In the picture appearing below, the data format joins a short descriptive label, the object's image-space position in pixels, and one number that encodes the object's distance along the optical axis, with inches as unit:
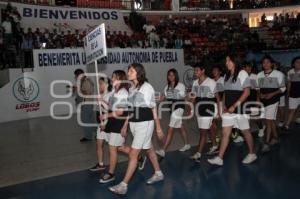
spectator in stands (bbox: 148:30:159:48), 739.9
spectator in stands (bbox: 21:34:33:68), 533.2
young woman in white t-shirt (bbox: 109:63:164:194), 204.2
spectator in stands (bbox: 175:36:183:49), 759.1
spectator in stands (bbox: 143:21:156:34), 863.1
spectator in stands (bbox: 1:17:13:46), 568.8
